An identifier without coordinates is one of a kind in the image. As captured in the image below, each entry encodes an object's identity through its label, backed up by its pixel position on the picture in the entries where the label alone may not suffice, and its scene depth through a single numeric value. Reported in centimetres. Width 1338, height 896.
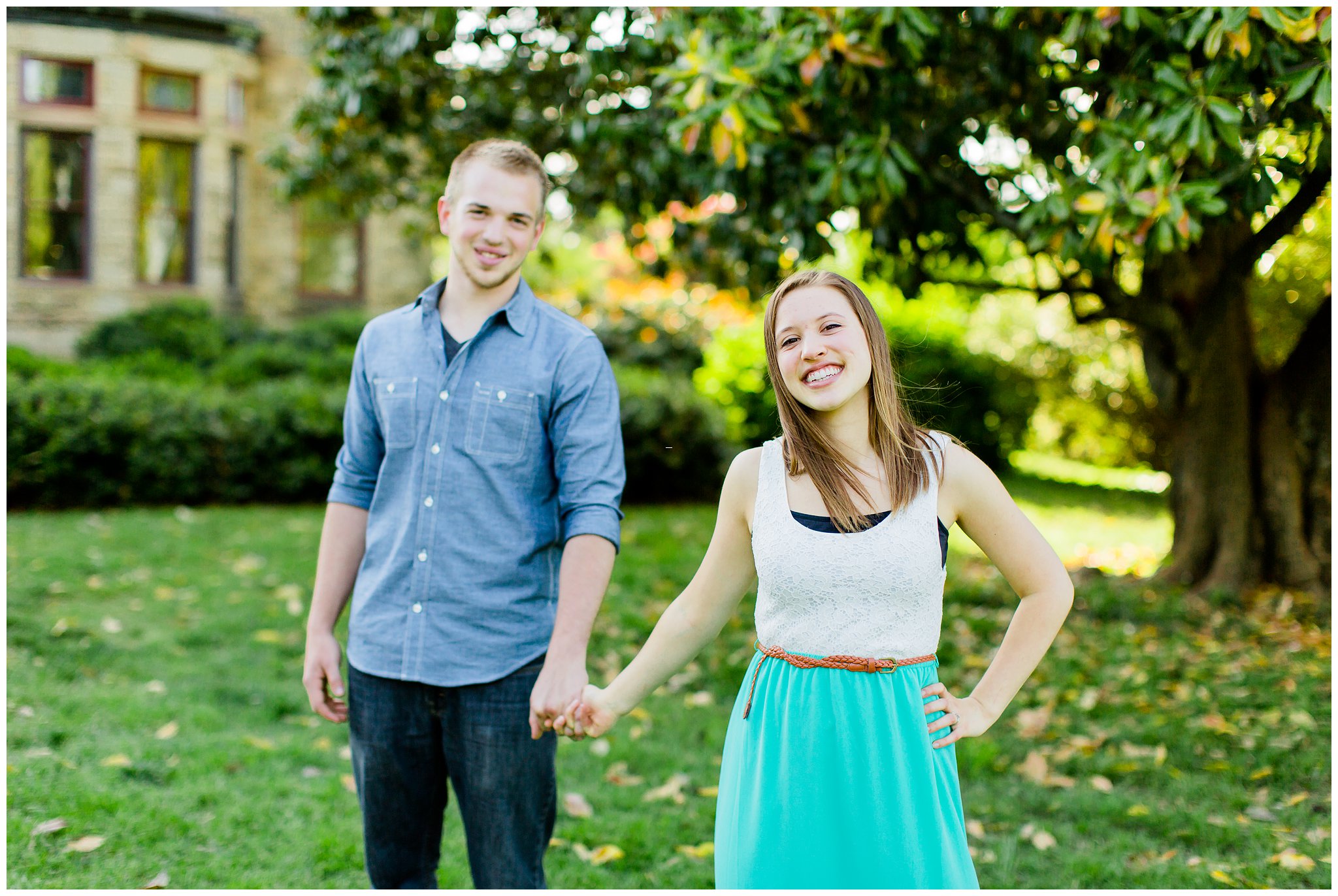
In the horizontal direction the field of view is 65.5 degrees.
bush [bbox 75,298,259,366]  1273
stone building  1300
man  244
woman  197
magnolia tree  392
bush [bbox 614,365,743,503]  1049
